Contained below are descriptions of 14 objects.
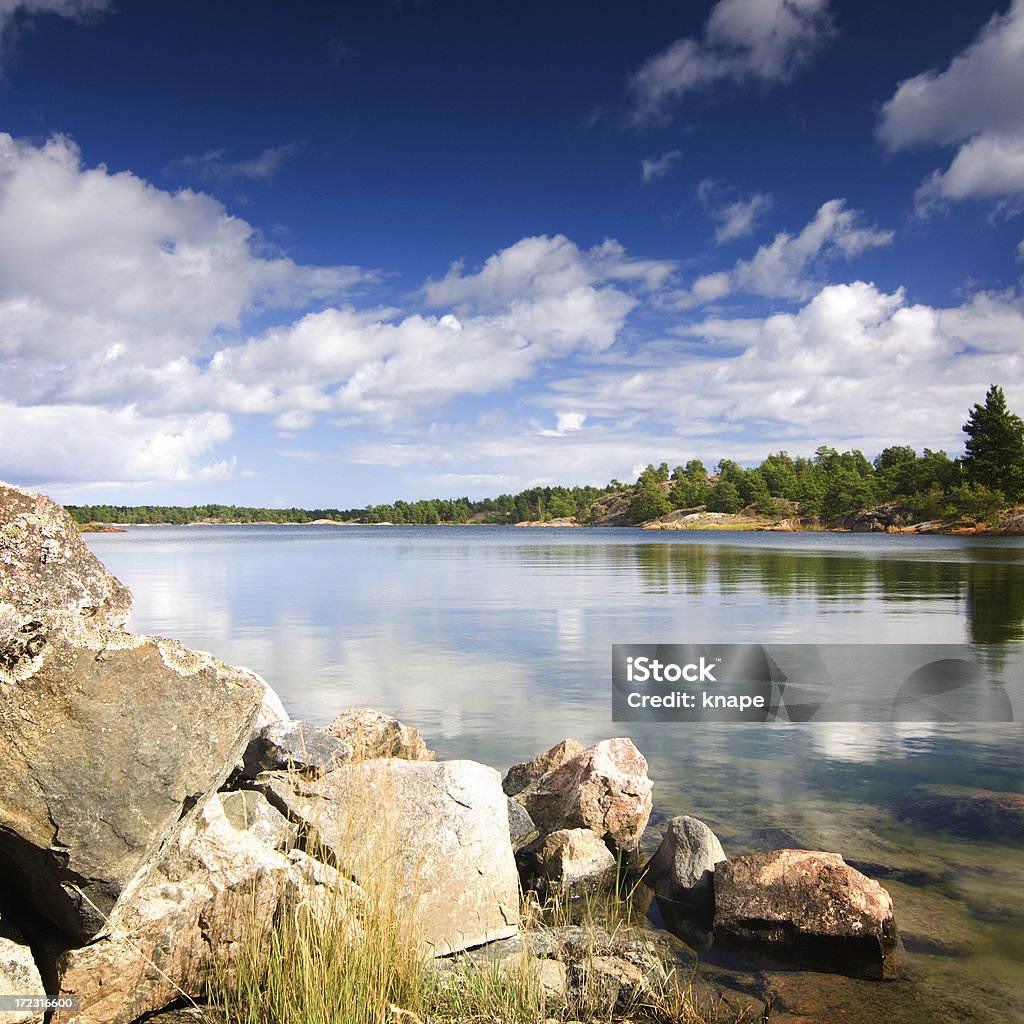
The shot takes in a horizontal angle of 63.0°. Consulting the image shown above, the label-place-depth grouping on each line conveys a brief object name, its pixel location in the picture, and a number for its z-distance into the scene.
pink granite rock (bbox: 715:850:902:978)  6.83
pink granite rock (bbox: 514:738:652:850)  8.98
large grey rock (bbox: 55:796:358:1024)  4.96
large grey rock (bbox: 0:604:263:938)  4.46
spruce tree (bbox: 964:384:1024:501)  119.44
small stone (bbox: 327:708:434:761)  10.75
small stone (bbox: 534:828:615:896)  7.97
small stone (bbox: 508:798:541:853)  8.62
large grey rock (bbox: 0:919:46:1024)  4.60
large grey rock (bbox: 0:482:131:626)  7.47
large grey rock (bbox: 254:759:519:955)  6.05
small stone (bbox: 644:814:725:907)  7.85
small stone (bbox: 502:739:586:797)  10.48
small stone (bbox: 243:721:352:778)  8.17
